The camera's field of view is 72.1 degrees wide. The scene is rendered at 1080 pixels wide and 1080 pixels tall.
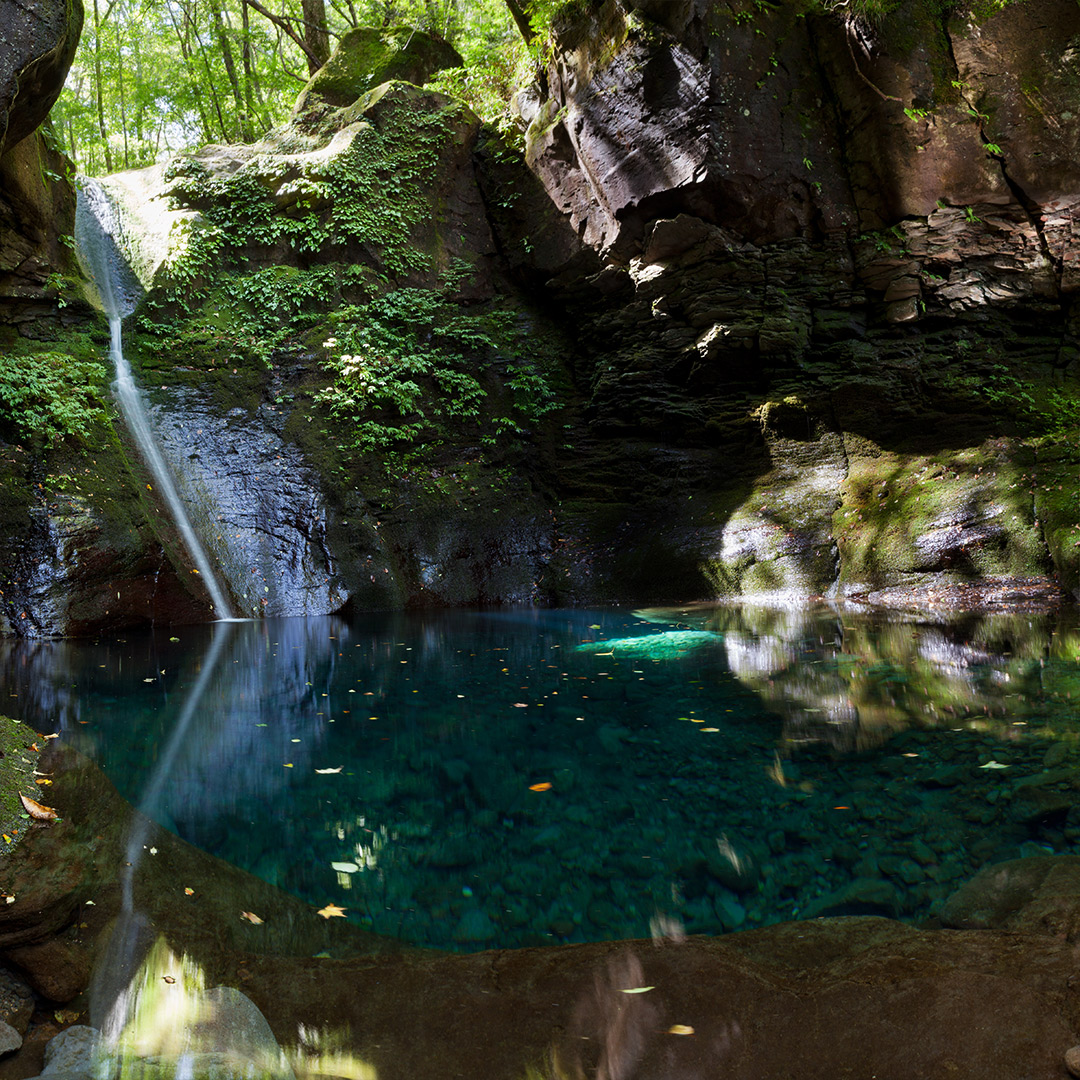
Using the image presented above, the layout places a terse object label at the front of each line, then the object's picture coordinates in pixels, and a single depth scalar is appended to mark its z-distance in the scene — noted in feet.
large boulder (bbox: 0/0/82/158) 25.59
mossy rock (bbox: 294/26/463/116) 54.54
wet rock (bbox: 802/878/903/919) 8.19
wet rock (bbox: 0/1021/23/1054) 5.86
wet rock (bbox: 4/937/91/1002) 6.91
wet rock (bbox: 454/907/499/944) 8.10
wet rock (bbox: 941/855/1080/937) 7.43
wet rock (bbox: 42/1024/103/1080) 5.78
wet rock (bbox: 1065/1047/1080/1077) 5.26
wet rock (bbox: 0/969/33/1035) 6.38
